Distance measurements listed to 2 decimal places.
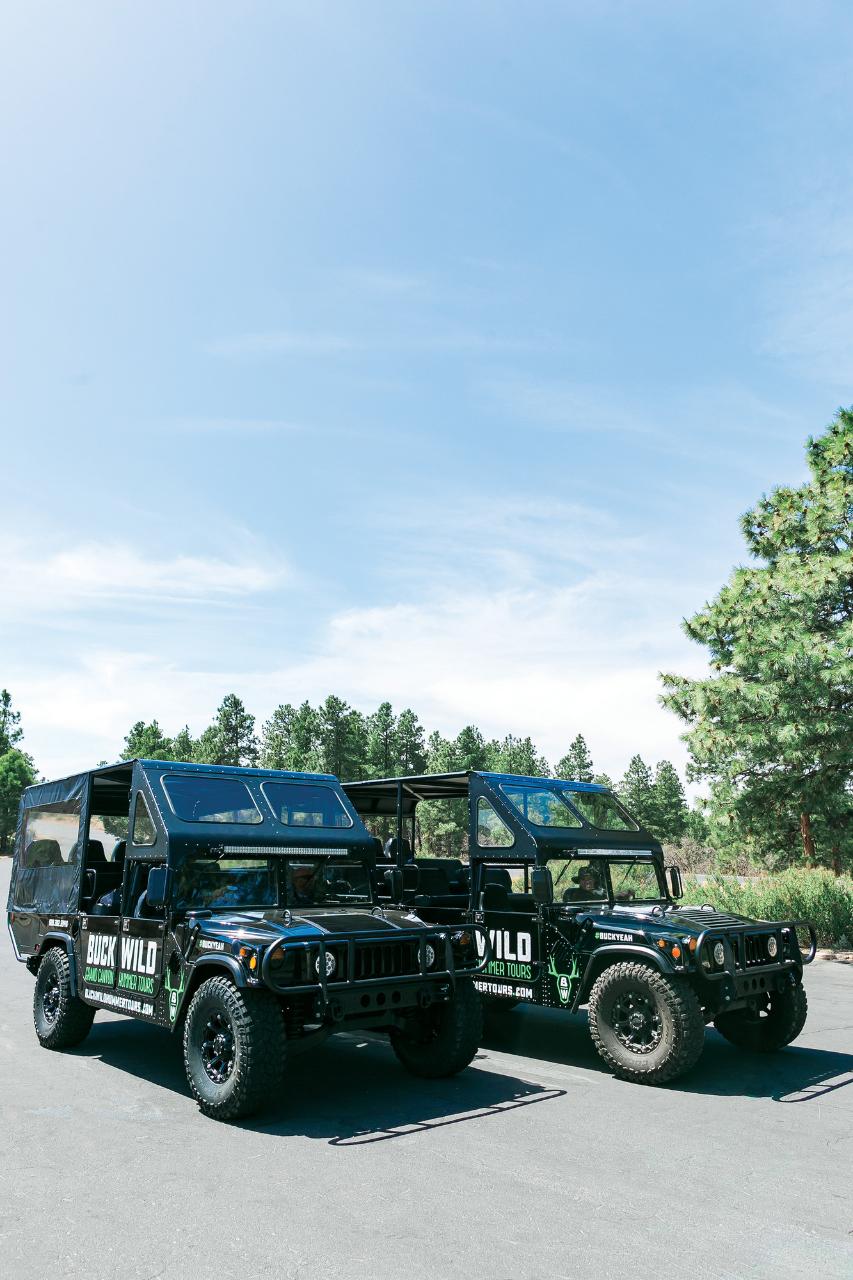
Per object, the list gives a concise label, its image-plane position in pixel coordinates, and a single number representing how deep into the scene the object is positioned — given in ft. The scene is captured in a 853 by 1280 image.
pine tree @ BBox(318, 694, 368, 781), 239.71
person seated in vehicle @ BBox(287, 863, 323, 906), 26.02
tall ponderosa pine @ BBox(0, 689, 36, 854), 287.89
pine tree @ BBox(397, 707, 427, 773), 242.99
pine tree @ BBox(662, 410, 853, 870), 57.88
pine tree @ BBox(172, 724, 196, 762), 296.08
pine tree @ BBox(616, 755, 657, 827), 298.56
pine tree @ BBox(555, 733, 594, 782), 316.62
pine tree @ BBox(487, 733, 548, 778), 273.75
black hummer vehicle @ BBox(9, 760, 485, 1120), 20.49
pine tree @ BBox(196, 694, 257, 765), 276.62
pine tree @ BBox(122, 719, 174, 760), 290.76
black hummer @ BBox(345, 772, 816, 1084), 23.89
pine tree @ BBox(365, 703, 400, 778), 239.50
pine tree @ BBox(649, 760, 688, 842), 291.99
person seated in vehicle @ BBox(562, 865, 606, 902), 29.07
